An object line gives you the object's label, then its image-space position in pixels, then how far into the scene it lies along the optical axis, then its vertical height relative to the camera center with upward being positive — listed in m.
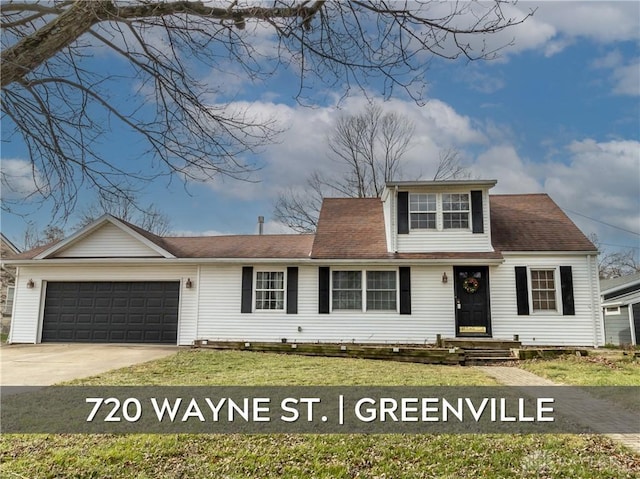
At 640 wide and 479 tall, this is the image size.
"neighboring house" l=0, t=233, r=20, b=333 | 21.70 +1.23
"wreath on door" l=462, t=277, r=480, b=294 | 13.81 +0.84
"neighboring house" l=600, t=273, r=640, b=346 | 19.81 +0.20
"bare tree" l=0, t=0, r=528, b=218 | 3.66 +2.21
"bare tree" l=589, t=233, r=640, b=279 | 37.41 +4.15
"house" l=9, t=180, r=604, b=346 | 13.71 +0.87
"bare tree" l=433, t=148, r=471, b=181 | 23.00 +7.40
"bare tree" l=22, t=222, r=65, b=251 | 24.66 +3.69
